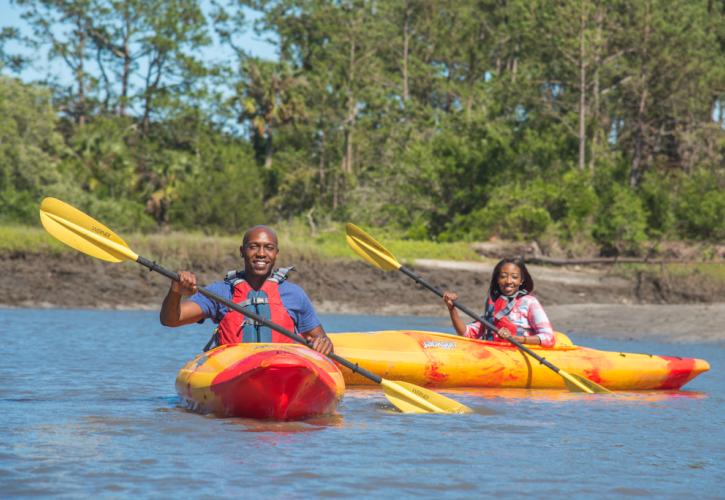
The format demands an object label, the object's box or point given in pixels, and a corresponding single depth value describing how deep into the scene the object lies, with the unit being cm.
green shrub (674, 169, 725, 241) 4847
